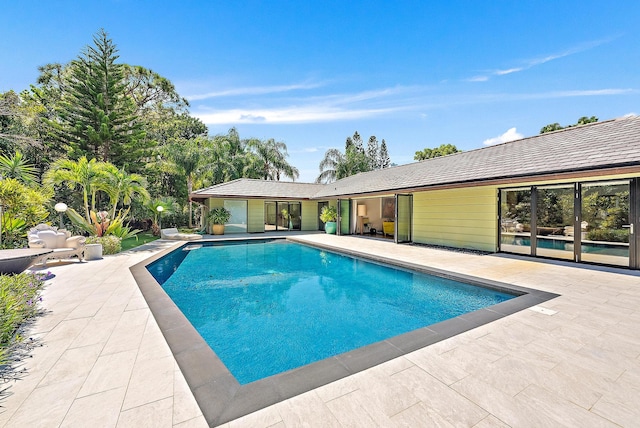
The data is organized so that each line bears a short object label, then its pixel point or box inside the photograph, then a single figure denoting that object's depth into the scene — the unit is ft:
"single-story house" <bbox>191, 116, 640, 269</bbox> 20.76
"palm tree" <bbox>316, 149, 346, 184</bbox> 81.92
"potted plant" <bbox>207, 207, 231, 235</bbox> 48.19
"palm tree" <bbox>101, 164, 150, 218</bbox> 32.71
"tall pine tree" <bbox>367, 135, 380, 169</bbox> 118.29
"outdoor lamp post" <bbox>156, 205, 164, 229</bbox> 44.23
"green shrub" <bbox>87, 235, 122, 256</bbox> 28.78
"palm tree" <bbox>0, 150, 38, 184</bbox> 25.57
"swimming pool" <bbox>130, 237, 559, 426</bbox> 6.64
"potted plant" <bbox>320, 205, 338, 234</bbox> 50.96
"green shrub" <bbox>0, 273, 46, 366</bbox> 9.15
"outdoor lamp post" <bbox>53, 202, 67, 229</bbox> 26.55
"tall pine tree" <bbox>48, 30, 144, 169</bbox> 47.80
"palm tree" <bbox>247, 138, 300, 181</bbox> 76.79
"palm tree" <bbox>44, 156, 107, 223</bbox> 30.14
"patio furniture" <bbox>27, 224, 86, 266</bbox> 23.08
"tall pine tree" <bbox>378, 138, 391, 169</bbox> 118.32
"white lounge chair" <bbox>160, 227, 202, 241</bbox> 41.16
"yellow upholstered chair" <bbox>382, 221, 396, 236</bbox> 48.75
